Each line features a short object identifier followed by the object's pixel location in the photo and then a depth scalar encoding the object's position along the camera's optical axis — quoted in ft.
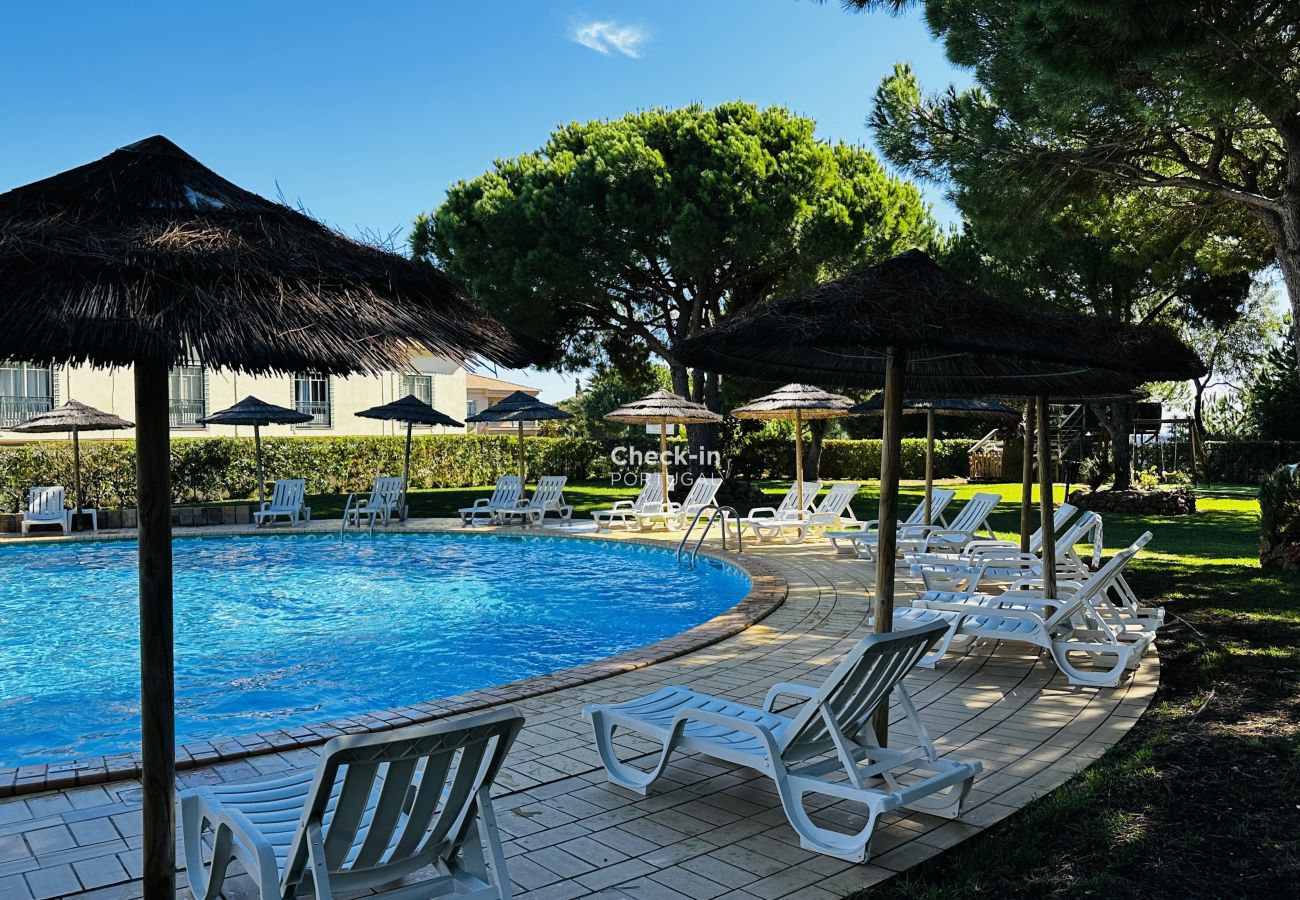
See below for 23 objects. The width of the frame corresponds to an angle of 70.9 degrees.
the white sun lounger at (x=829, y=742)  11.06
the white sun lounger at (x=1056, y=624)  18.85
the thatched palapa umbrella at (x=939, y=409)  39.52
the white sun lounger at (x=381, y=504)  55.01
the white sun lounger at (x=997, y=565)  27.43
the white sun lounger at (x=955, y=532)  36.58
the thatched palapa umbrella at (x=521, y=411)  56.75
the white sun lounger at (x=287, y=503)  56.90
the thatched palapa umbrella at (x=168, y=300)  7.81
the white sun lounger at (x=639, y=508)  52.44
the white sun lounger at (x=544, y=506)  56.49
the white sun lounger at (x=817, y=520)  45.93
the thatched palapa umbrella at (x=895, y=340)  11.23
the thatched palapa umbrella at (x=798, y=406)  49.01
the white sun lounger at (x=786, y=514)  45.78
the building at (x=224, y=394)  78.69
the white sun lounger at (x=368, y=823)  7.93
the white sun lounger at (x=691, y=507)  50.47
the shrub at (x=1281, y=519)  34.09
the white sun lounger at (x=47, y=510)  54.60
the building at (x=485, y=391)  167.96
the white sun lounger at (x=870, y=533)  37.78
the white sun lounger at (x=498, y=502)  55.72
